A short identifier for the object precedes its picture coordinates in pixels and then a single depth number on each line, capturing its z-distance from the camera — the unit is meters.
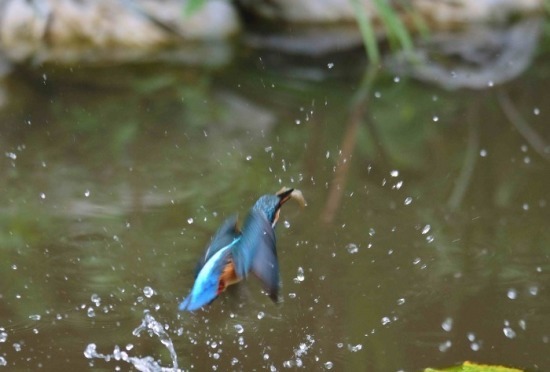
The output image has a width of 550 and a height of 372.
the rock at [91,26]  9.77
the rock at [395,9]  10.36
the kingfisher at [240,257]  3.55
